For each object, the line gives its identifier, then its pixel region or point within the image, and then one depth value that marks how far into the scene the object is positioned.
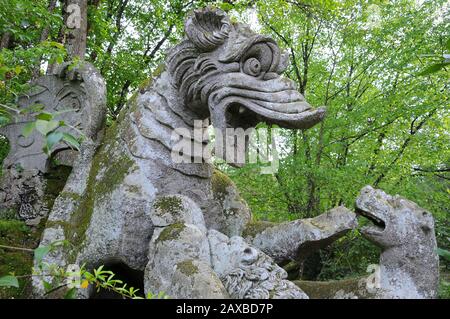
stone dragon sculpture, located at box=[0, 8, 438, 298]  2.21
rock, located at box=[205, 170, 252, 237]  2.77
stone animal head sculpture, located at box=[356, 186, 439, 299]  2.10
